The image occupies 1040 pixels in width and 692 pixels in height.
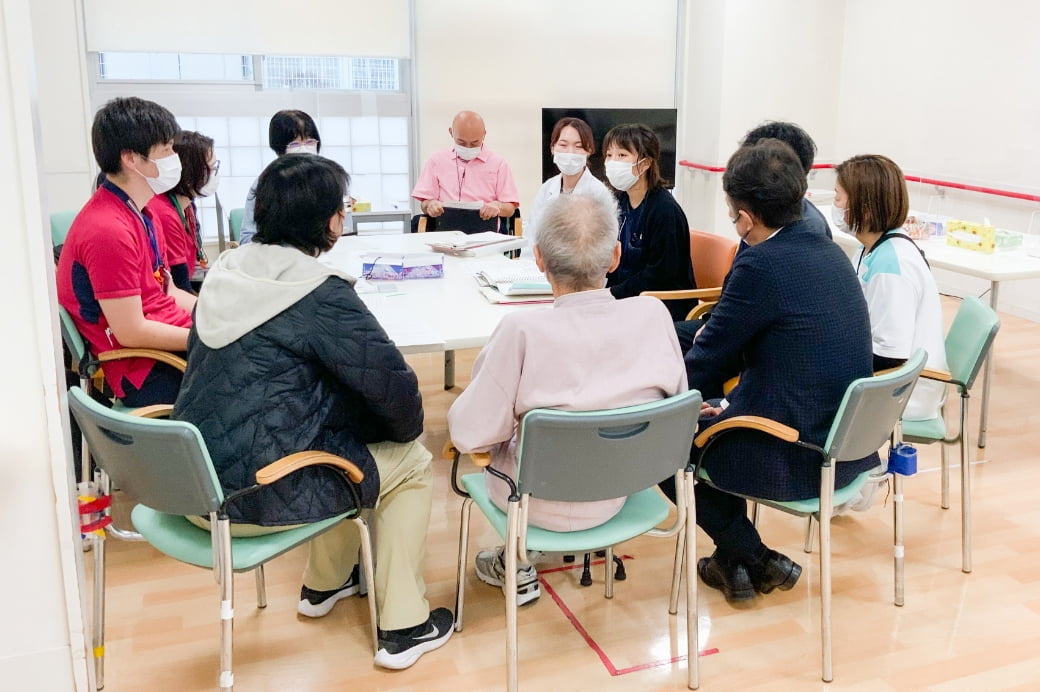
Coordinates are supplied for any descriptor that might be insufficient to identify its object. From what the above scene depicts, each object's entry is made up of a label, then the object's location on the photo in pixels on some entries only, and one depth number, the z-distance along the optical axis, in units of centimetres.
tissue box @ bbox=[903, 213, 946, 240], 449
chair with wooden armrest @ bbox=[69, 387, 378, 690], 184
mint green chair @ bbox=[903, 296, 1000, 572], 268
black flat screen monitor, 633
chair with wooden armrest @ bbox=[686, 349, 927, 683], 218
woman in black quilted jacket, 205
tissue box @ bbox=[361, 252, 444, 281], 347
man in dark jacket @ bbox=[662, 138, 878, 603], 232
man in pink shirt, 503
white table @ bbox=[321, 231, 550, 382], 268
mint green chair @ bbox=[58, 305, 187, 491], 269
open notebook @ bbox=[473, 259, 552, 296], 313
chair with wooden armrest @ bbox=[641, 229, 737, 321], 349
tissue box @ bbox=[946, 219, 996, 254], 417
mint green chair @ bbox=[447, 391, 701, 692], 190
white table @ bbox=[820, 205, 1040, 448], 377
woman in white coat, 411
